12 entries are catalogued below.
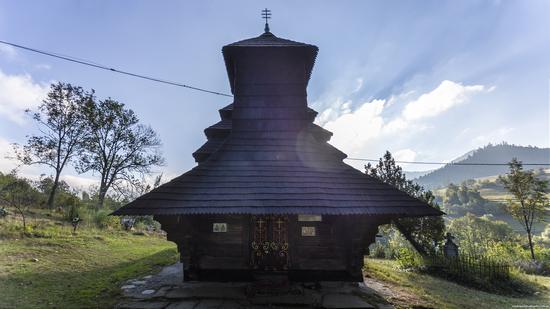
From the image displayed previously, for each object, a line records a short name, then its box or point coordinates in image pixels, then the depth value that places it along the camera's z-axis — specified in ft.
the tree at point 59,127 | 61.72
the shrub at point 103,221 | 44.45
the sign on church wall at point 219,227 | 20.72
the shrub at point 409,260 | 32.09
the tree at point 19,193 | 44.37
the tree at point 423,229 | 37.50
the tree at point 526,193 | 51.68
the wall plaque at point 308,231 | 20.79
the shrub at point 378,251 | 44.24
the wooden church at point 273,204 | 17.25
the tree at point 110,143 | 67.53
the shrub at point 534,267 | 42.55
